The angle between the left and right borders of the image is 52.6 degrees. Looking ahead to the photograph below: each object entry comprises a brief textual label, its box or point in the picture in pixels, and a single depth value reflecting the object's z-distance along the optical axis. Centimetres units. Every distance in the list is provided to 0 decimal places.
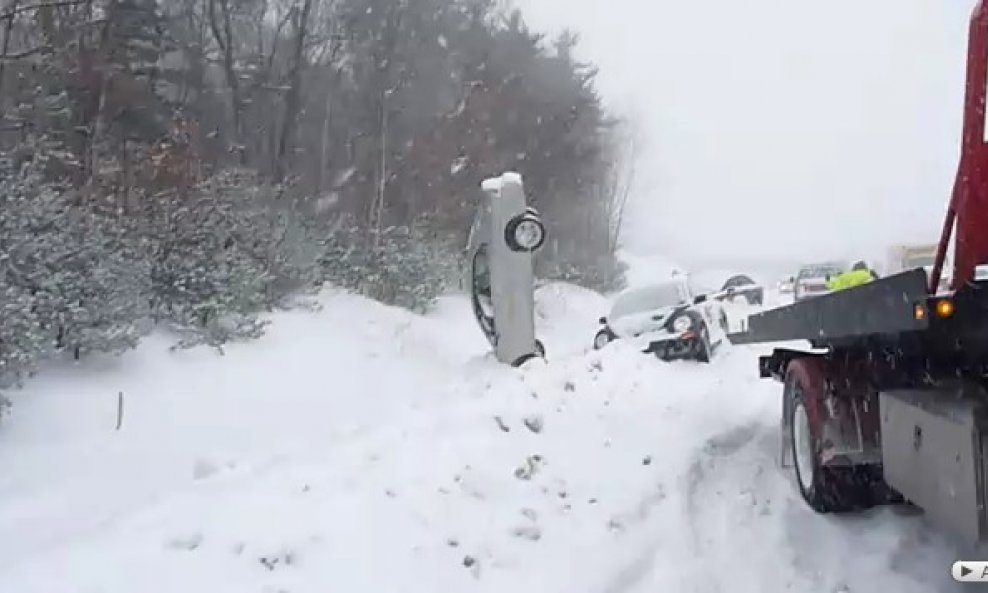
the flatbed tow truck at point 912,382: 384
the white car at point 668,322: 1504
